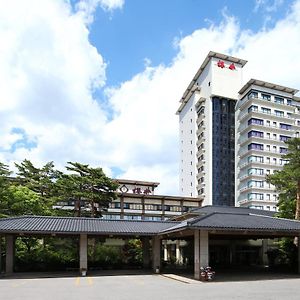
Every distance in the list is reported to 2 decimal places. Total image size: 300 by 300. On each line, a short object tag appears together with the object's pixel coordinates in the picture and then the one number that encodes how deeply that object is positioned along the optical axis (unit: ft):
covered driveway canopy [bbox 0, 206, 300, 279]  68.54
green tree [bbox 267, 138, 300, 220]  98.27
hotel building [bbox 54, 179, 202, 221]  202.57
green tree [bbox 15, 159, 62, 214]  133.39
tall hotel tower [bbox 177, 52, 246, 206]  226.79
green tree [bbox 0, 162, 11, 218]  95.54
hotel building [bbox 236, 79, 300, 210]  211.20
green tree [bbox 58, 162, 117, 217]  127.44
